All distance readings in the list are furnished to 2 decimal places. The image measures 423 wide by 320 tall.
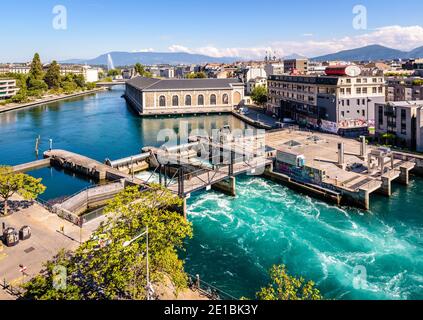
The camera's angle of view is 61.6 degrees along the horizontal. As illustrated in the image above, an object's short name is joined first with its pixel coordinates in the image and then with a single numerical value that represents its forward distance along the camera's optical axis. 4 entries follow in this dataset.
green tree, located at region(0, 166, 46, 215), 28.05
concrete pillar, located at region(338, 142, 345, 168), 40.09
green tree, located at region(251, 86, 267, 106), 93.81
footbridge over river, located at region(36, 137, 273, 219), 35.59
